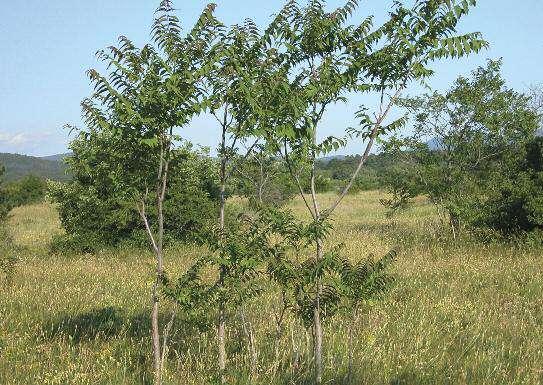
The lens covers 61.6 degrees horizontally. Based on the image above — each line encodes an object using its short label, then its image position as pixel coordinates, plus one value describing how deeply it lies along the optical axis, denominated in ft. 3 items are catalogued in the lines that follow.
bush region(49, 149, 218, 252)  47.39
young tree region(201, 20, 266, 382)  16.22
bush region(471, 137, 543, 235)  42.91
